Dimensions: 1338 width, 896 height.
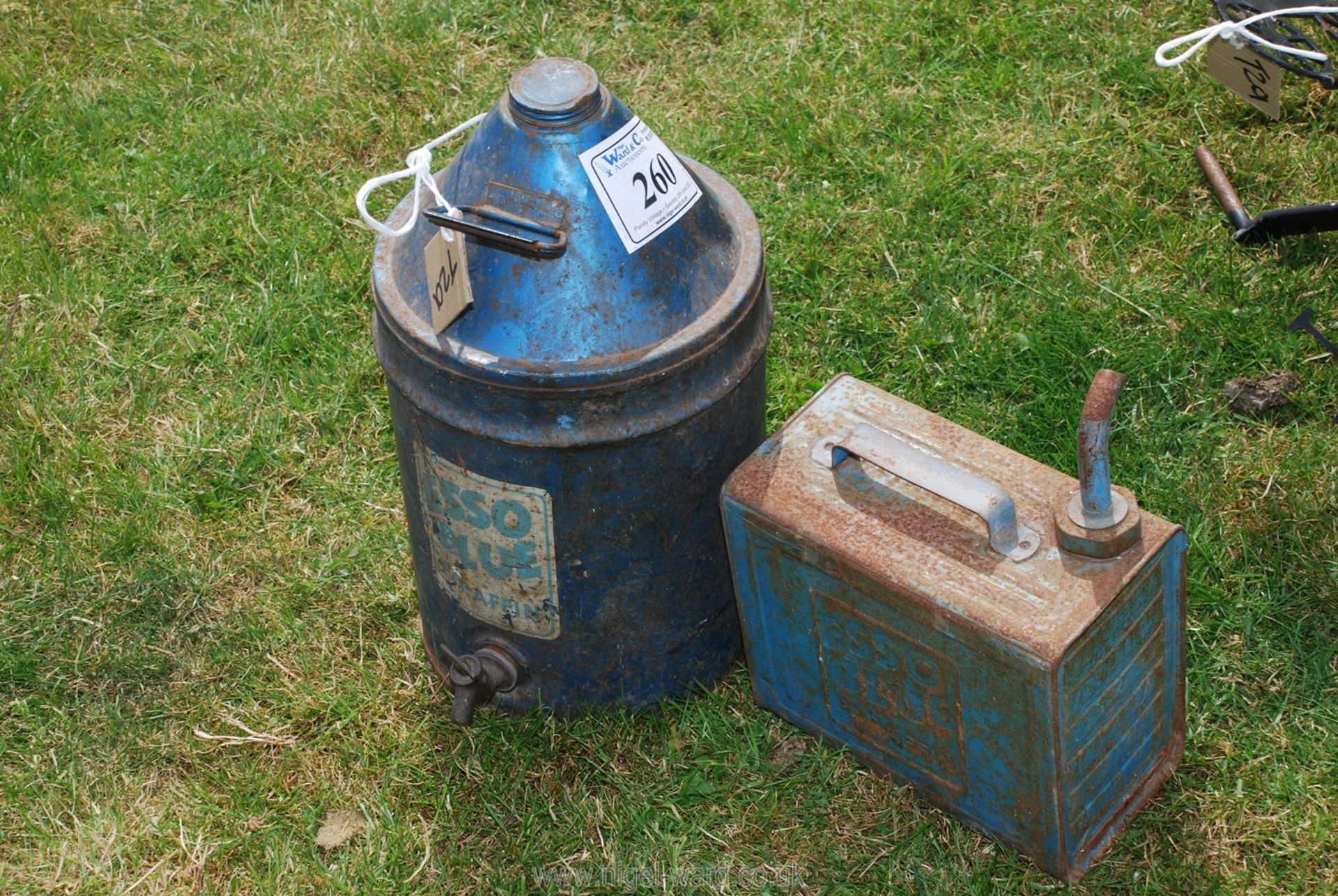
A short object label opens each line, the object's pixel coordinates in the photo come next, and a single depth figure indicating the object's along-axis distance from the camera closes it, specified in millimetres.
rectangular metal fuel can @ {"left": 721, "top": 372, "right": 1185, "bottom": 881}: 2230
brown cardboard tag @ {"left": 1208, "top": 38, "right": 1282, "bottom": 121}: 2889
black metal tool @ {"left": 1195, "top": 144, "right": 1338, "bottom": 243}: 3514
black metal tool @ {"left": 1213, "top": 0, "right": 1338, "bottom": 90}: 2953
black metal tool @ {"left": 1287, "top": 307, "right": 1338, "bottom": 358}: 3385
